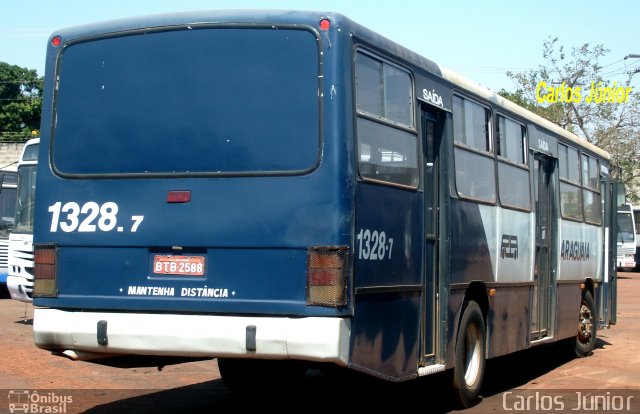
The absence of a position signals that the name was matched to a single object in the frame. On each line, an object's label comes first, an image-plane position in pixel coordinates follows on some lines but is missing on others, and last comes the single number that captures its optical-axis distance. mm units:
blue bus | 7605
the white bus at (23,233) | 18781
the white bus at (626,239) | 45844
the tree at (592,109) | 53531
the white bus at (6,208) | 24531
